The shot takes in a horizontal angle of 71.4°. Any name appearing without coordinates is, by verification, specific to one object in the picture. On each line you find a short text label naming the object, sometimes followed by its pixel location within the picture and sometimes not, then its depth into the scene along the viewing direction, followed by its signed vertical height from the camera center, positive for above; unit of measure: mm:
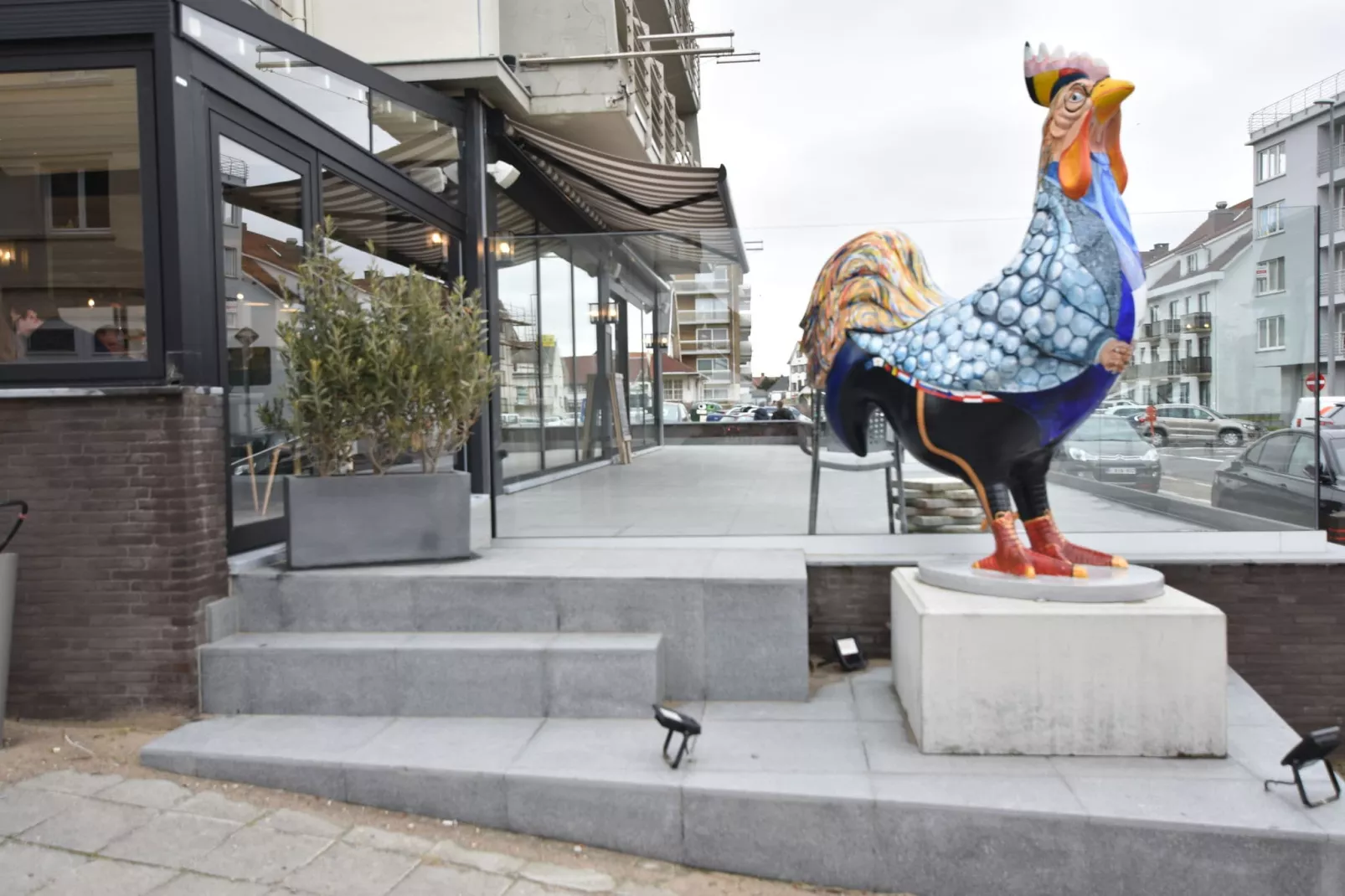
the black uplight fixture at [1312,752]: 3523 -1336
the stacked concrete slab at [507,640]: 4652 -1217
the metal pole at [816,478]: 6176 -513
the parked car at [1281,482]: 5875 -536
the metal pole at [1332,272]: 6642 +969
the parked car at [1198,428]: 6090 -186
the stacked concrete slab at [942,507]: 6027 -678
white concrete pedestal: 4055 -1225
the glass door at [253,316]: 5418 +557
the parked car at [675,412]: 9547 -86
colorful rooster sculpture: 4336 +316
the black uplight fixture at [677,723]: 3875 -1320
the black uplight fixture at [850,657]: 5293 -1441
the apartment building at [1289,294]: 5930 +673
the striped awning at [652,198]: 6664 +2368
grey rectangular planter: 5297 -647
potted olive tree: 5230 -4
